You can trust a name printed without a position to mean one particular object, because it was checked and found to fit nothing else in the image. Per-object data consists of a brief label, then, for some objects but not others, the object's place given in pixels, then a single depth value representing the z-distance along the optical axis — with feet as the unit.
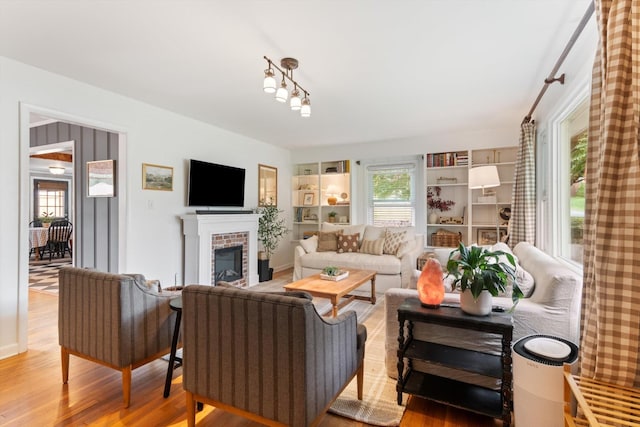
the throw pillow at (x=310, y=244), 16.43
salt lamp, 6.11
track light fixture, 7.57
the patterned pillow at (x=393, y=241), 15.51
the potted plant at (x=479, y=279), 5.57
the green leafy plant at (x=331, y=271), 11.61
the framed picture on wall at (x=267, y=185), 18.45
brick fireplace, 13.24
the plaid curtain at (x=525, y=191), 11.28
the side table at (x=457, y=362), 5.36
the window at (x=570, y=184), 7.93
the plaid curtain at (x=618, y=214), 3.83
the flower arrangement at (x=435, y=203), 17.75
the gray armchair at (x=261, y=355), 4.31
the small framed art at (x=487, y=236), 16.47
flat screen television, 13.78
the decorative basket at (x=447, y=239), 17.00
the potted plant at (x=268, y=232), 17.48
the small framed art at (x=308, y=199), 21.13
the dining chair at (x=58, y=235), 22.40
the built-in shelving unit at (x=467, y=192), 16.38
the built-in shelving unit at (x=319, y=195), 20.24
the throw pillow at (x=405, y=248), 15.01
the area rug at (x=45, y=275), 14.84
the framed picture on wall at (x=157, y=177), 12.02
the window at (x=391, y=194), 18.88
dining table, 22.50
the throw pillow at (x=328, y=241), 16.80
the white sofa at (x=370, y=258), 14.21
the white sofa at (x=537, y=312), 5.86
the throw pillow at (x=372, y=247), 15.69
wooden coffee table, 9.88
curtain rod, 6.07
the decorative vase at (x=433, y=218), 17.69
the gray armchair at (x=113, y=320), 6.05
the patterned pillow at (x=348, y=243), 16.49
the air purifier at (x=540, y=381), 4.77
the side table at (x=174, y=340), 6.49
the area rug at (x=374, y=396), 5.88
